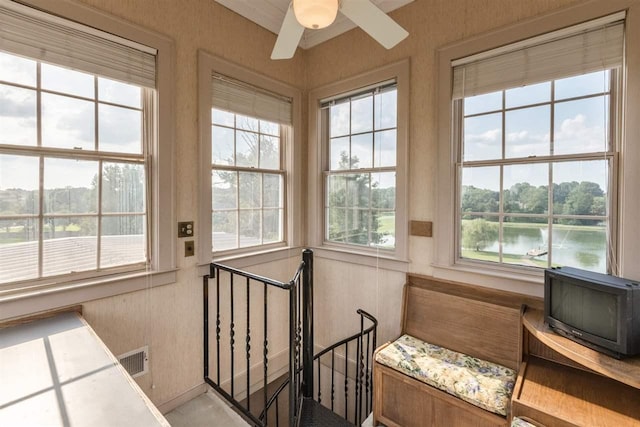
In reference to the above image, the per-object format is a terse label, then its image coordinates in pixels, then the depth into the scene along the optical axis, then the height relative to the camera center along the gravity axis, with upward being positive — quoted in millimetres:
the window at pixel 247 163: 2312 +416
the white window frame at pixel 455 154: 1630 +356
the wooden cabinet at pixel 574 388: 1312 -901
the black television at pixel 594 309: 1353 -476
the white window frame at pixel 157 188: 1806 +146
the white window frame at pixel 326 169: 2436 +354
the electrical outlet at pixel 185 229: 2168 -139
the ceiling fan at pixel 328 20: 1173 +856
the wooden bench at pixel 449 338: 1753 -876
